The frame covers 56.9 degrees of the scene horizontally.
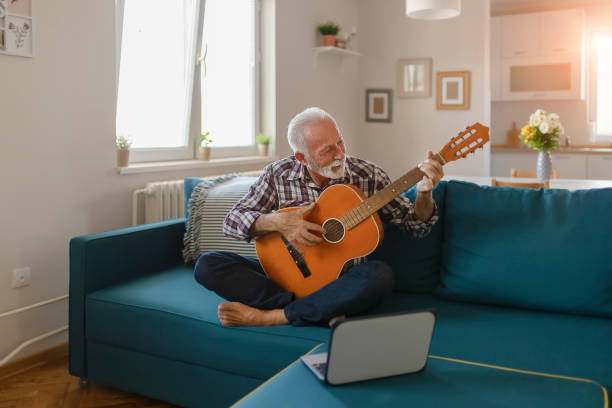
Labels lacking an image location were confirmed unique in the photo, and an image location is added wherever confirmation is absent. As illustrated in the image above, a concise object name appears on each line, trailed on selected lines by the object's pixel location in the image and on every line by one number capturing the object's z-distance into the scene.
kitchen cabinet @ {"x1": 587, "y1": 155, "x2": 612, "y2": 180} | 5.73
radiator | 3.07
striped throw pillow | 2.50
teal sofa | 1.70
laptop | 1.21
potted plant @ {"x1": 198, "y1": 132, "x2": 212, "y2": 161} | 3.70
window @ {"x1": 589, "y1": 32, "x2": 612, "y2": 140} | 6.21
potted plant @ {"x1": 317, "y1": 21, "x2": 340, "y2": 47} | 4.91
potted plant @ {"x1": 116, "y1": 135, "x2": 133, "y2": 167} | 3.05
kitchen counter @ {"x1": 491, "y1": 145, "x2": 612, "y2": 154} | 5.76
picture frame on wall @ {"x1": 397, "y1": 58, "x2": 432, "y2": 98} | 5.58
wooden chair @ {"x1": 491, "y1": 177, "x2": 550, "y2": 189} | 3.24
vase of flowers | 3.47
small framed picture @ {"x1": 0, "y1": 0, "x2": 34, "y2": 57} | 2.41
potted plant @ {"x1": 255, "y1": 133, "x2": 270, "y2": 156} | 4.36
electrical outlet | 2.53
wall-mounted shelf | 4.89
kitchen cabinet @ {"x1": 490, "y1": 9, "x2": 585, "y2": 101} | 6.00
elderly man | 1.81
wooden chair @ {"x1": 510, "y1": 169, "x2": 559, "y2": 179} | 4.14
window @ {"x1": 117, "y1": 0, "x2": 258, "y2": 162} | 3.30
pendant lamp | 3.56
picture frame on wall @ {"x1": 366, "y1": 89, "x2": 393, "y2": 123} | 5.77
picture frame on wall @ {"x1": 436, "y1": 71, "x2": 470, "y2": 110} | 5.44
